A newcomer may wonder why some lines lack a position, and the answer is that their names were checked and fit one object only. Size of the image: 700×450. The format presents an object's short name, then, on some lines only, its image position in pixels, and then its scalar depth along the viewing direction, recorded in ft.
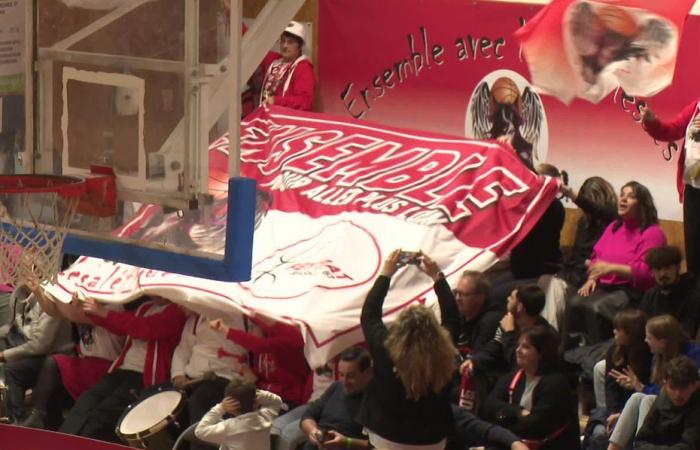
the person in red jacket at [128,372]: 62.54
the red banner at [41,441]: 46.19
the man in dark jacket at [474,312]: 57.11
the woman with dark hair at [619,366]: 53.11
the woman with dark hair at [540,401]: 52.08
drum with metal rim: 59.16
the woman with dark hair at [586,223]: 61.67
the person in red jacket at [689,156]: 56.85
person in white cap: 73.87
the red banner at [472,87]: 63.62
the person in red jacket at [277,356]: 59.31
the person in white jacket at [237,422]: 55.93
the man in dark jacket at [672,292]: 55.11
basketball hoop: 43.04
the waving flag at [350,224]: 58.90
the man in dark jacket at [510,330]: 55.47
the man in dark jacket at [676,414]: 49.26
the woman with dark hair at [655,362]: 51.37
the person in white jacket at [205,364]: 60.13
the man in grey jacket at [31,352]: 68.23
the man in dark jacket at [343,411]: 54.75
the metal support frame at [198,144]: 41.42
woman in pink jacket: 58.29
